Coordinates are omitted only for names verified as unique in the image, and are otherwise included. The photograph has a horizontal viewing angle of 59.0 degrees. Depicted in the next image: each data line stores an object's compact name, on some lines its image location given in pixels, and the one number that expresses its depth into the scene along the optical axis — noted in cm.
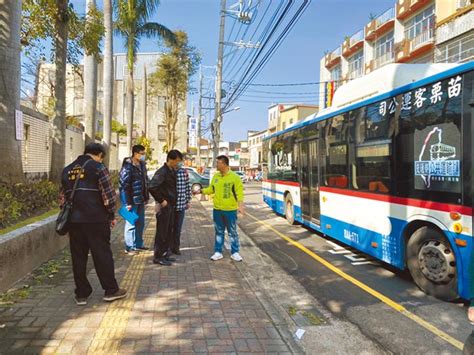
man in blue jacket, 690
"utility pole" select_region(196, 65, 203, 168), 4356
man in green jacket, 694
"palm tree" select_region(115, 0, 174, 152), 2088
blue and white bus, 496
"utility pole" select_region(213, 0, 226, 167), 2200
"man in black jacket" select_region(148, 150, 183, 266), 654
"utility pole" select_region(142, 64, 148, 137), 3538
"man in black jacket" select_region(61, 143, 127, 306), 454
